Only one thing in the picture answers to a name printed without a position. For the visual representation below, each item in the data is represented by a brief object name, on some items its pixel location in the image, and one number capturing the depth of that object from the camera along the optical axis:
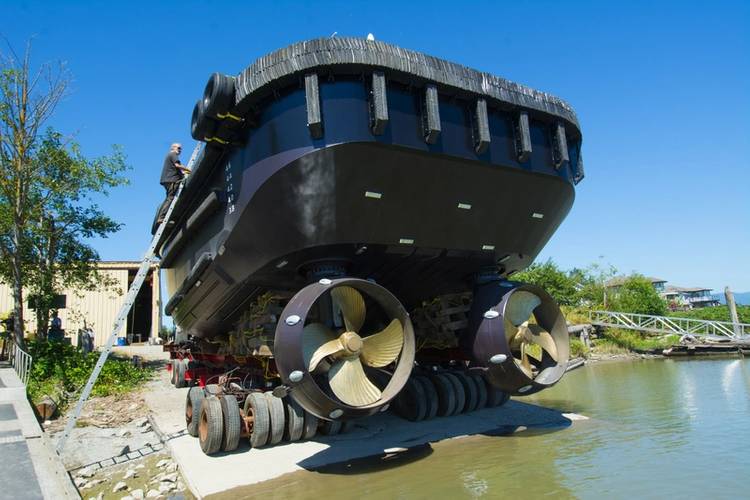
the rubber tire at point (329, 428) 7.18
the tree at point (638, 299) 36.66
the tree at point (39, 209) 13.67
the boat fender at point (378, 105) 5.35
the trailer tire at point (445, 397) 8.30
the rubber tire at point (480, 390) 8.79
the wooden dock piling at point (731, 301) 27.29
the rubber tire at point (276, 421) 6.55
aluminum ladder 6.74
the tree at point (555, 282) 32.03
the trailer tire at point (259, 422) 6.45
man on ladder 9.16
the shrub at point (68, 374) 11.05
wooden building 24.58
